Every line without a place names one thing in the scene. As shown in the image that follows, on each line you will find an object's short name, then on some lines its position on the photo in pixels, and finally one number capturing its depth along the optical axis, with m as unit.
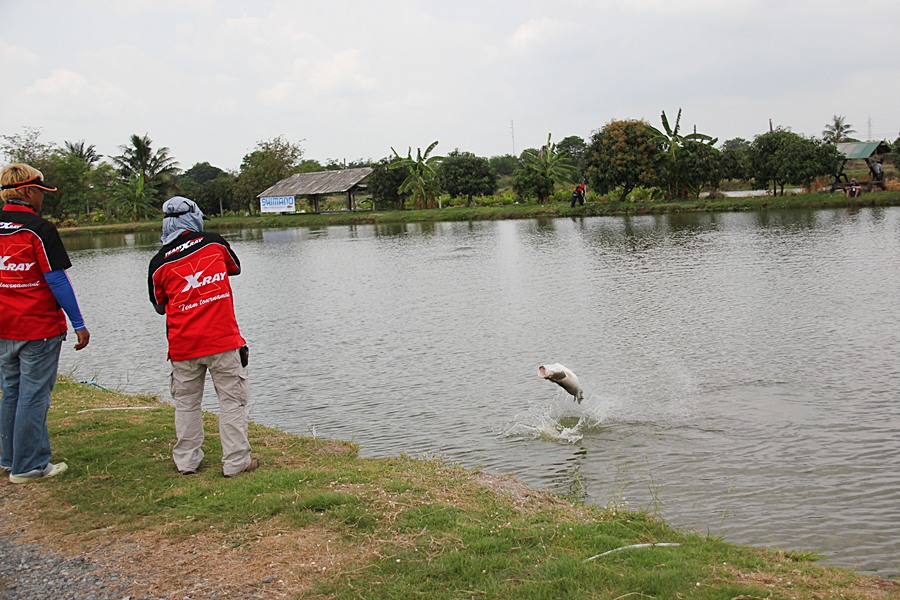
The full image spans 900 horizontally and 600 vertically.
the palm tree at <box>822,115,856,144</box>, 82.88
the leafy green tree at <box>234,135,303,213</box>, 83.81
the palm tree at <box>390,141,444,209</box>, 68.00
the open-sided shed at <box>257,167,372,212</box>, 72.44
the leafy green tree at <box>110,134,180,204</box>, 88.38
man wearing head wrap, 6.30
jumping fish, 8.91
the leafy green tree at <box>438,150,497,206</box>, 67.75
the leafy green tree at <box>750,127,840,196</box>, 47.81
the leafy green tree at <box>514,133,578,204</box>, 61.94
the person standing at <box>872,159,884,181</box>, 48.72
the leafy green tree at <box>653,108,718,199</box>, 53.53
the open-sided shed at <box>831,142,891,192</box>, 48.41
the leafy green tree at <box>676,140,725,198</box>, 52.16
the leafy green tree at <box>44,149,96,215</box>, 81.81
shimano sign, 77.25
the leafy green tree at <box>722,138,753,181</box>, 51.91
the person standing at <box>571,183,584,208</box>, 54.92
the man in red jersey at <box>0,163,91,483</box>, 6.19
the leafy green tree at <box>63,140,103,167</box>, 98.94
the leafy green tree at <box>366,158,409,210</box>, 71.19
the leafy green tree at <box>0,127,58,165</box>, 85.88
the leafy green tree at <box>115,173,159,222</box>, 81.94
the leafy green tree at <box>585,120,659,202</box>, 54.16
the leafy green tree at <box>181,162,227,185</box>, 140.25
